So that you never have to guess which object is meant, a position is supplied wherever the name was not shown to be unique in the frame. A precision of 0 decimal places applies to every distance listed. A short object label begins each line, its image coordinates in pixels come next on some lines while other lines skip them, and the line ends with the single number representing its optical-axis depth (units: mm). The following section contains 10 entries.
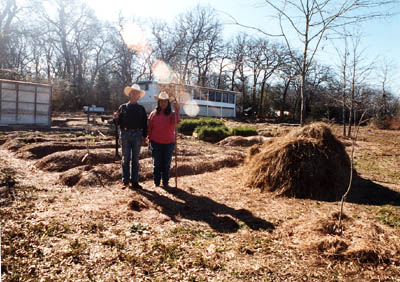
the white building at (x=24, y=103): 15023
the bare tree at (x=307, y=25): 5891
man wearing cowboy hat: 4934
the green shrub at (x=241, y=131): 14344
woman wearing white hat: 5020
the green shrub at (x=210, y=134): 13336
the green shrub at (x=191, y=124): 15406
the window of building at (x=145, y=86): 30469
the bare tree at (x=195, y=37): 36719
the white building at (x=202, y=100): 29828
